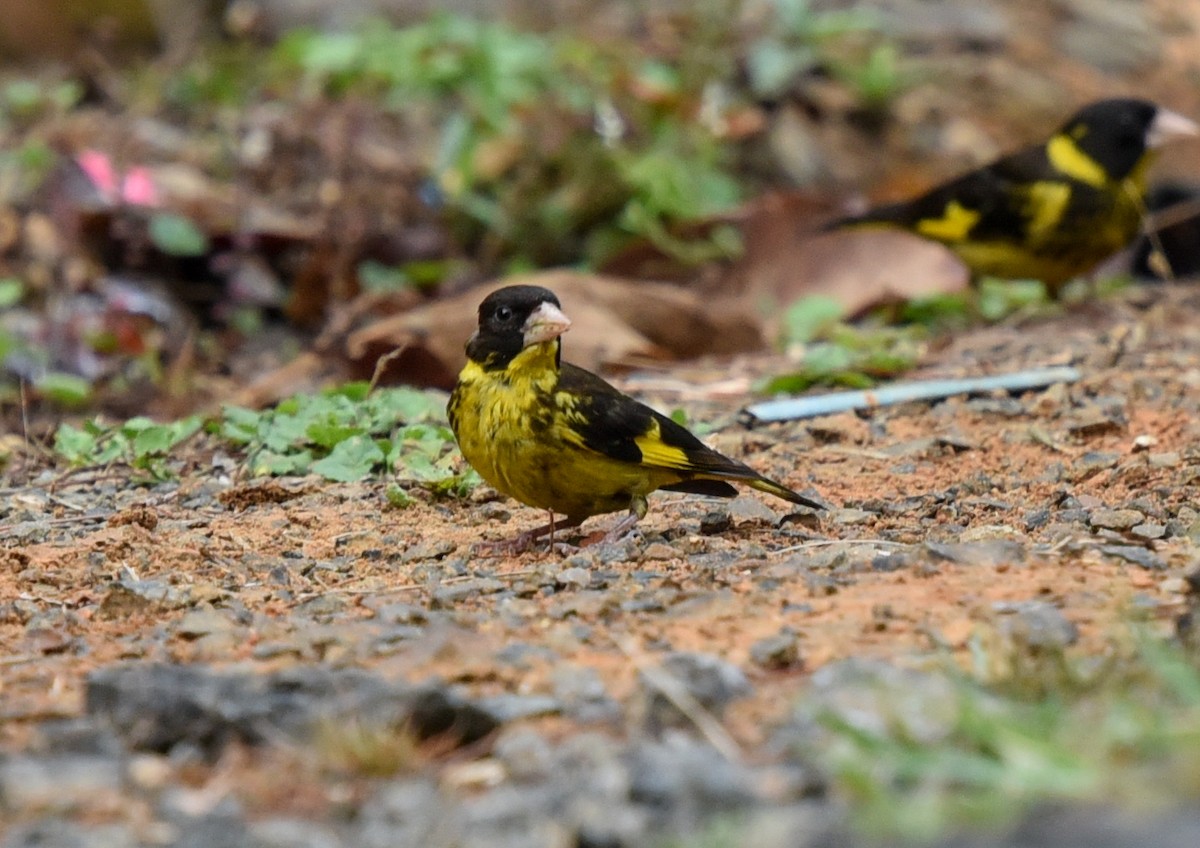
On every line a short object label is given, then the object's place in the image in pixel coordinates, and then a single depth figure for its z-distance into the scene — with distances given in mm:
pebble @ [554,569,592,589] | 7723
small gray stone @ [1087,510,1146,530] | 8359
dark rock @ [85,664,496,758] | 5637
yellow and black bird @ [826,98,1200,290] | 15961
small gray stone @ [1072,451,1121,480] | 10000
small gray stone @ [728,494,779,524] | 9398
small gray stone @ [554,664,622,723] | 5723
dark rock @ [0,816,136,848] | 4867
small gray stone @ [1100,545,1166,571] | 7250
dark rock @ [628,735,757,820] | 4727
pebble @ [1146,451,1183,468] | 9883
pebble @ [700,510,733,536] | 9289
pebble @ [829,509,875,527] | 9195
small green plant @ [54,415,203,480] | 10883
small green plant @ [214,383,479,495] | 10516
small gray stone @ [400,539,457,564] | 8797
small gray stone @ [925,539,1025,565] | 7441
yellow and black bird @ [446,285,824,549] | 8906
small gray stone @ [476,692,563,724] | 5727
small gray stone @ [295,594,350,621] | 7539
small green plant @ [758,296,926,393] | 12758
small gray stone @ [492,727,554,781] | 5254
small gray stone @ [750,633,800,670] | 6156
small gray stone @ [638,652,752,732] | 5520
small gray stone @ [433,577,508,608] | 7543
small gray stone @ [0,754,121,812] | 5145
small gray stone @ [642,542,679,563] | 8367
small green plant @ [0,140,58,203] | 18062
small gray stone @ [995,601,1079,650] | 5922
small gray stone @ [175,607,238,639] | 7160
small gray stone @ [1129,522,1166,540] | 8039
